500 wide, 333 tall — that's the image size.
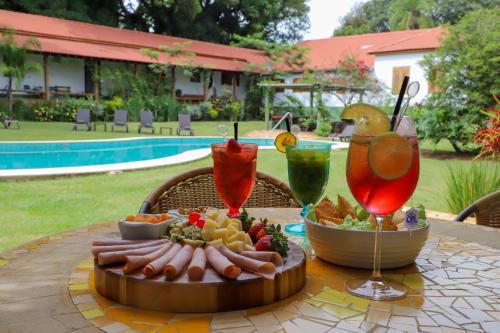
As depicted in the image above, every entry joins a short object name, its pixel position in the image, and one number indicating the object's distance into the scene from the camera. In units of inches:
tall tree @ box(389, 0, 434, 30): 1350.9
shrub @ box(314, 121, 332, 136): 695.1
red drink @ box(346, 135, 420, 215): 37.5
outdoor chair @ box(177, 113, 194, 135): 657.6
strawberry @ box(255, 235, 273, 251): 39.4
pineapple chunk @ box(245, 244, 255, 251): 39.7
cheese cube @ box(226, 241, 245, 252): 38.9
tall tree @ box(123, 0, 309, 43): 1193.4
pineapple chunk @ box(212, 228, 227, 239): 40.0
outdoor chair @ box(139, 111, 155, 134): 657.6
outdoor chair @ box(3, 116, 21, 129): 605.0
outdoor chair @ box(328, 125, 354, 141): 622.7
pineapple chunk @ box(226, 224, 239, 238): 40.6
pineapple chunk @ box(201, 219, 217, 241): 39.9
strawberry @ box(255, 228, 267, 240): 42.4
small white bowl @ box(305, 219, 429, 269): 42.9
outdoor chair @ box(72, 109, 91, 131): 652.1
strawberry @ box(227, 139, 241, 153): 50.2
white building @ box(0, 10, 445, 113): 800.3
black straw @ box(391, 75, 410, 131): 39.8
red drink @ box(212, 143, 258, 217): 51.8
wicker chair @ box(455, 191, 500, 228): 84.4
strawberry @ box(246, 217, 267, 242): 43.9
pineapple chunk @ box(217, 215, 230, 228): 41.9
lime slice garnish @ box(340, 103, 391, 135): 38.3
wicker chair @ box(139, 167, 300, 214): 83.5
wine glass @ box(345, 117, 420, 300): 35.4
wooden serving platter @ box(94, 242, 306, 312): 33.2
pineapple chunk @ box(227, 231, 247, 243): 39.9
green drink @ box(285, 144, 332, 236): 57.3
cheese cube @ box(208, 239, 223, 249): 38.8
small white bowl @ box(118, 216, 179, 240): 42.4
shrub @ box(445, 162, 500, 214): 174.4
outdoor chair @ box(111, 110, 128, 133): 657.6
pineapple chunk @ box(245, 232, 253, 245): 40.9
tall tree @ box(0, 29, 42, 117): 663.1
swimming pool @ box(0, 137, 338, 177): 334.4
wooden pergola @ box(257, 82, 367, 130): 722.2
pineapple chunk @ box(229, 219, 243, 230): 43.6
